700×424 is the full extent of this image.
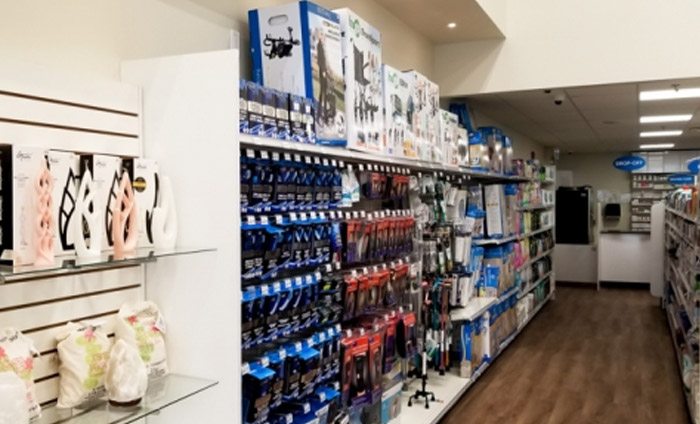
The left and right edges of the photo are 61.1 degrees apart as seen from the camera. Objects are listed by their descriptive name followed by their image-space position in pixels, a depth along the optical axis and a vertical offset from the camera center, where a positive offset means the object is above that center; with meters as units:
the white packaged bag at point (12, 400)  1.53 -0.49
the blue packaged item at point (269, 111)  2.39 +0.40
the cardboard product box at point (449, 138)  4.77 +0.57
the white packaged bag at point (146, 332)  2.09 -0.44
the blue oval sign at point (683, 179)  9.53 +0.41
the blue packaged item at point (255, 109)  2.31 +0.39
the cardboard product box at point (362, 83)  3.08 +0.68
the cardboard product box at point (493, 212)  6.36 -0.06
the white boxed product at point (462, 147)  5.30 +0.55
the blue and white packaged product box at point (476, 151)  5.75 +0.54
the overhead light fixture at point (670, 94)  6.20 +1.19
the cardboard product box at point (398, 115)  3.60 +0.59
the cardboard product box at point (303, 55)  2.78 +0.74
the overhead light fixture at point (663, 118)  8.23 +1.23
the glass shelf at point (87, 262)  1.60 -0.15
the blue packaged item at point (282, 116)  2.47 +0.39
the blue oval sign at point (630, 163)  12.09 +0.84
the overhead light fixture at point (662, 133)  10.25 +1.26
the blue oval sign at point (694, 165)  8.18 +0.54
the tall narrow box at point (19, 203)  1.68 +0.03
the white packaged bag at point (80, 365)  1.90 -0.50
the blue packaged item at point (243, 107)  2.25 +0.39
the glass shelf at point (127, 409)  1.85 -0.64
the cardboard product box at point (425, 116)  4.09 +0.67
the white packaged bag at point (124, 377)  1.89 -0.53
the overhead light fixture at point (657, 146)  12.79 +1.28
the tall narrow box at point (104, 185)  2.00 +0.09
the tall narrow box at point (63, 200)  1.84 +0.04
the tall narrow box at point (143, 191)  2.13 +0.07
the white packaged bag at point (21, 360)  1.65 -0.42
